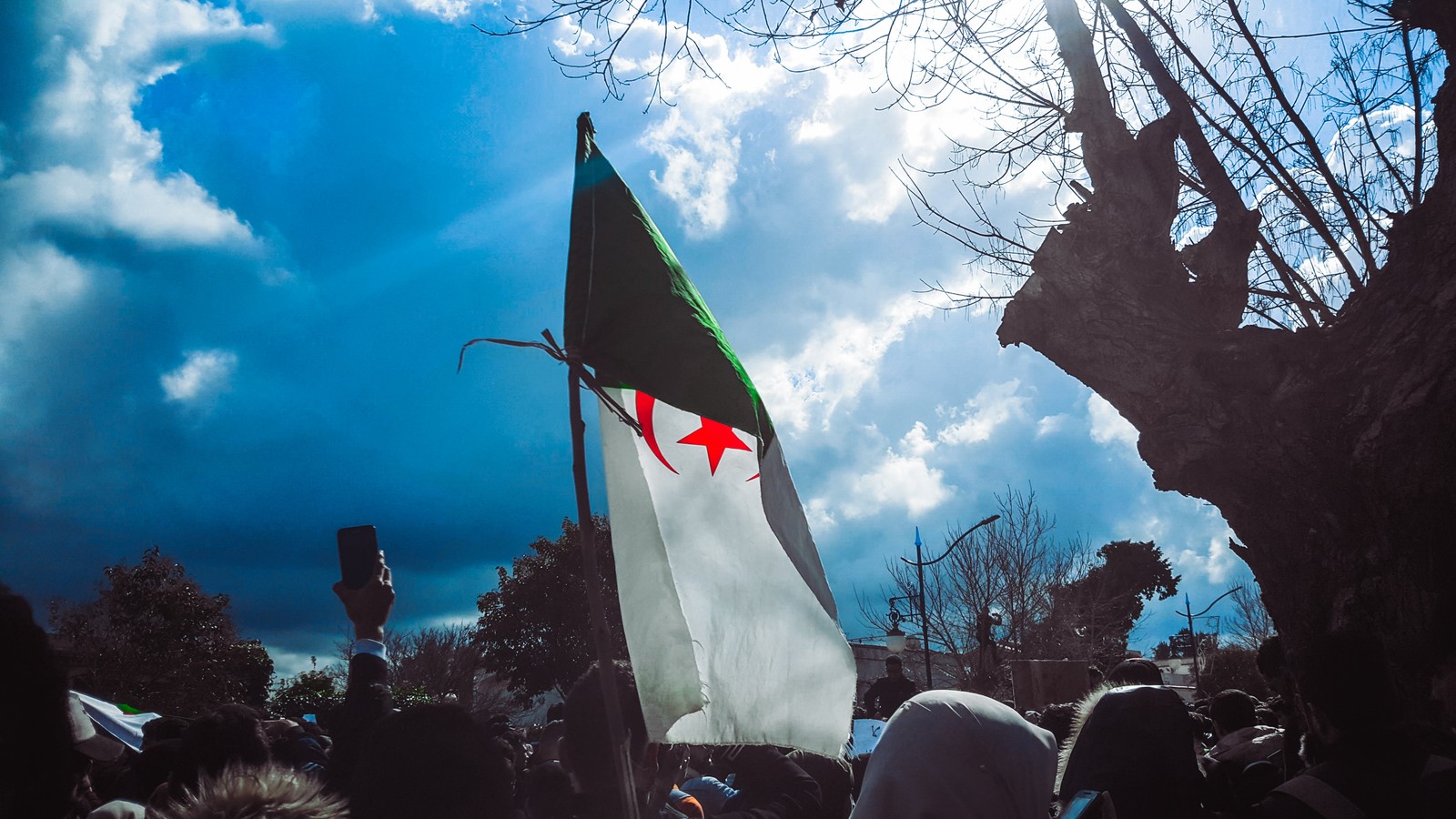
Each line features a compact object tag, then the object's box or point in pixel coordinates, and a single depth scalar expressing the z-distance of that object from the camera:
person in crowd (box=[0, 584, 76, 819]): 1.69
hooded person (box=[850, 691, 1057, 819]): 2.16
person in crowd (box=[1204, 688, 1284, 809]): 3.29
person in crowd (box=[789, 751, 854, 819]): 3.69
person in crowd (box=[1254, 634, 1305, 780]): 3.55
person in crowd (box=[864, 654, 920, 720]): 8.83
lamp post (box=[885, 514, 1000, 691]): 20.48
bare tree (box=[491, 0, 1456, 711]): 3.70
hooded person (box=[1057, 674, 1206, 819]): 2.65
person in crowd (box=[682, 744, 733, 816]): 3.42
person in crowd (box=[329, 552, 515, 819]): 1.92
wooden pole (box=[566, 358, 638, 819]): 2.20
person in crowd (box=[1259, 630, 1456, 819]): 2.35
